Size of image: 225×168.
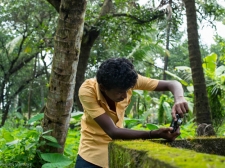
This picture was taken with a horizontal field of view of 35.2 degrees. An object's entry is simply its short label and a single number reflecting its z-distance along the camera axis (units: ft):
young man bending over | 7.82
